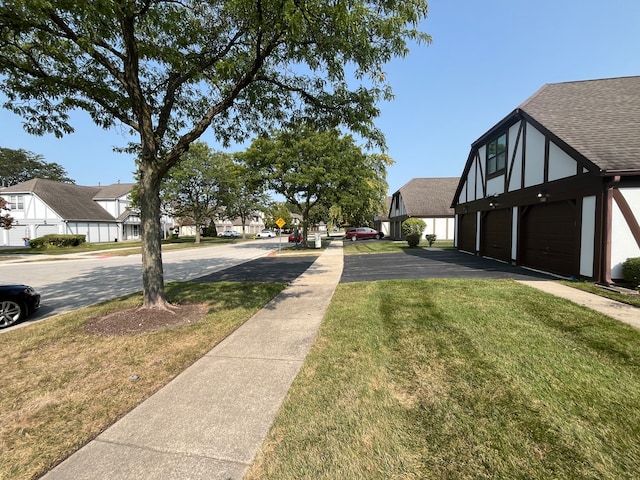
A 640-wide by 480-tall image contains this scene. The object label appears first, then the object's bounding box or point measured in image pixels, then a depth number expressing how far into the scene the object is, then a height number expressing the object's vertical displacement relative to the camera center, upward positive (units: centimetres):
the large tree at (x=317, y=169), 2156 +429
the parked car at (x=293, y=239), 2968 -134
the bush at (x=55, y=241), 2653 -111
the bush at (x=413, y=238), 2164 -88
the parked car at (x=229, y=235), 5895 -155
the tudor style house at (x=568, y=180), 800 +142
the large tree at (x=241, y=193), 2220 +346
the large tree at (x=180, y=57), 450 +313
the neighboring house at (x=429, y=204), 3081 +230
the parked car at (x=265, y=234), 6045 -147
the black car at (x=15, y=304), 625 -160
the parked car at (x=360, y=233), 3662 -90
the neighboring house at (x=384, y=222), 4563 +61
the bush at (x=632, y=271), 746 -118
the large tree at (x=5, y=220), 2384 +73
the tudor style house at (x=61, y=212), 3322 +196
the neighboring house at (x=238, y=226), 8441 +34
